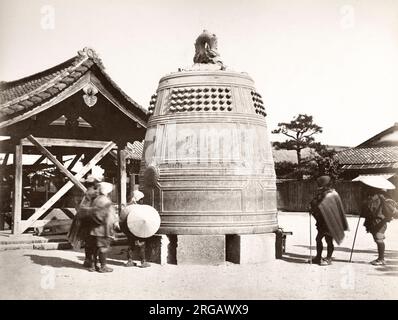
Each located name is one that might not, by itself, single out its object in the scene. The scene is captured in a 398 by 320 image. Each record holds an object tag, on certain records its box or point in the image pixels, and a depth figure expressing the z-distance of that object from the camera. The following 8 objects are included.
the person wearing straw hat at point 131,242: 8.05
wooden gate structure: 10.51
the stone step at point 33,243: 10.05
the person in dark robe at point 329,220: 8.34
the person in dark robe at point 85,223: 7.87
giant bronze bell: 8.39
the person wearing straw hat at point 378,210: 8.43
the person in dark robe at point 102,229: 7.69
